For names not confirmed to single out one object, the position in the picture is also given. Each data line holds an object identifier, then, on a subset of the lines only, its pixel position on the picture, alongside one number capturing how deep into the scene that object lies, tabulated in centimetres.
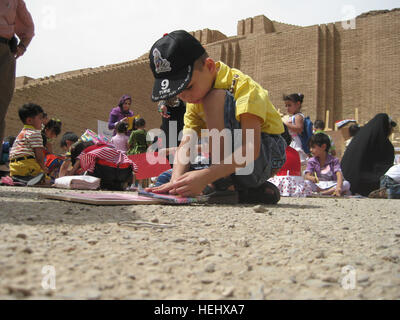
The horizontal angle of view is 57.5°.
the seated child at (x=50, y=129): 507
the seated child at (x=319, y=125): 573
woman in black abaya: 405
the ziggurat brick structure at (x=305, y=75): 1423
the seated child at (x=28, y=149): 388
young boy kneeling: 176
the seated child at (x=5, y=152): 508
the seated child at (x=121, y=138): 523
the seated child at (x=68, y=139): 549
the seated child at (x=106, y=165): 415
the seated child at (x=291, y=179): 360
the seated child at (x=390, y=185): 350
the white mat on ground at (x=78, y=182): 366
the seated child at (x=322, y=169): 417
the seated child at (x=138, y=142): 494
